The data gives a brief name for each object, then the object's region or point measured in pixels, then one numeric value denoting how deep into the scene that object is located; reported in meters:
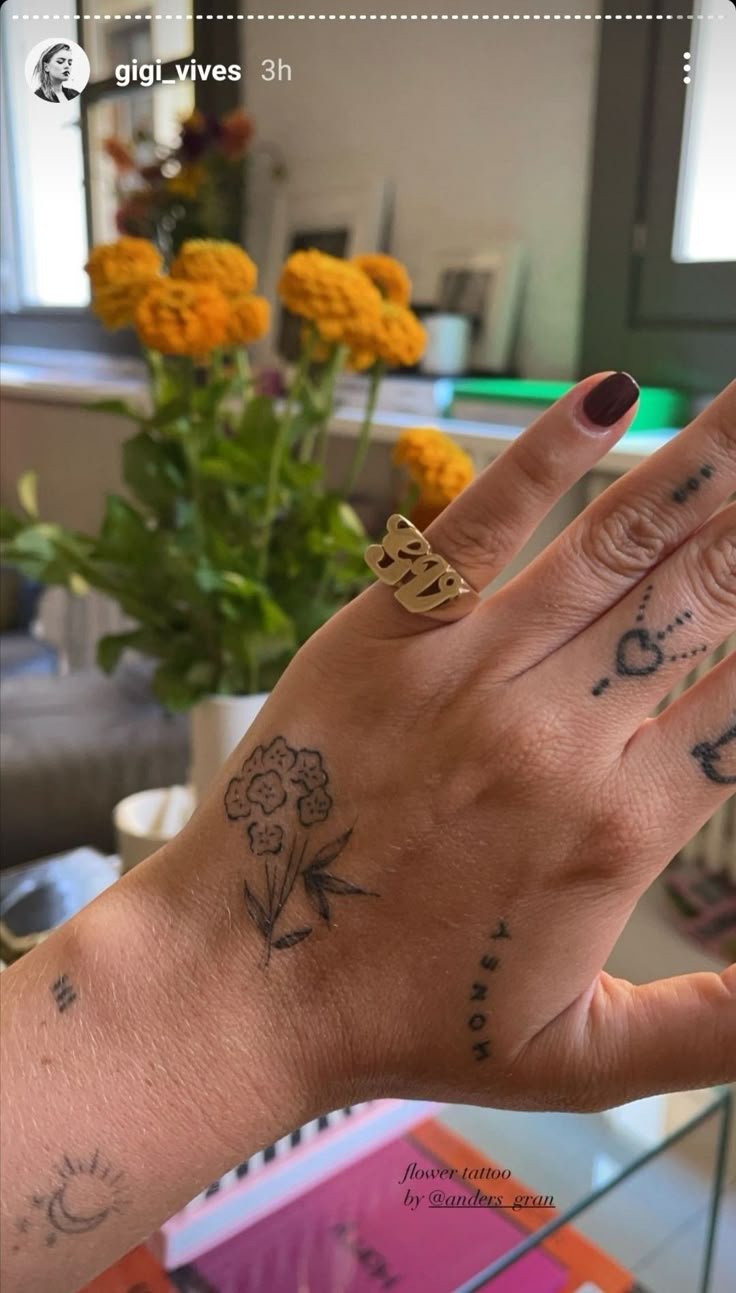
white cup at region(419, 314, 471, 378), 1.35
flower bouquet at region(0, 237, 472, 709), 0.65
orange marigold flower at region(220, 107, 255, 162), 1.17
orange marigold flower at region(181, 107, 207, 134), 1.13
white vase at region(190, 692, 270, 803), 0.74
